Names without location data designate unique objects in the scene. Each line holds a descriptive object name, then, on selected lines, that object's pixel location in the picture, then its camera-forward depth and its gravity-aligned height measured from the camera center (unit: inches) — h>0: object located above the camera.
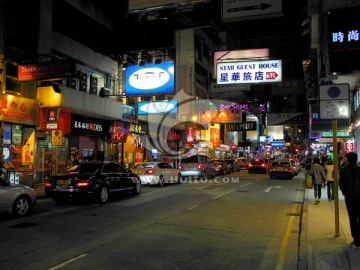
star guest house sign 690.2 +157.7
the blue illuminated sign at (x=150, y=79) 935.7 +194.7
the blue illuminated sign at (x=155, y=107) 1168.2 +150.1
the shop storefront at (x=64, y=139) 776.9 +31.2
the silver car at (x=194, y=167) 1079.0 -43.7
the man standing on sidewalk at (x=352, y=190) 270.1 -27.8
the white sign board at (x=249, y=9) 485.7 +197.7
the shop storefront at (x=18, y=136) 691.4 +32.9
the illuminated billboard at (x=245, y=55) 722.9 +200.3
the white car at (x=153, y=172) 817.5 -47.1
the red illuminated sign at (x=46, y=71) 660.2 +153.4
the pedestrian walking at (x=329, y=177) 567.4 -37.8
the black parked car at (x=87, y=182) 523.5 -45.8
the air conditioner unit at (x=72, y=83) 901.9 +175.6
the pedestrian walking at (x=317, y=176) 545.6 -35.0
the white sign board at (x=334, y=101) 320.2 +46.7
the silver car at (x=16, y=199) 400.8 -55.0
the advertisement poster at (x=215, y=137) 2012.8 +88.0
